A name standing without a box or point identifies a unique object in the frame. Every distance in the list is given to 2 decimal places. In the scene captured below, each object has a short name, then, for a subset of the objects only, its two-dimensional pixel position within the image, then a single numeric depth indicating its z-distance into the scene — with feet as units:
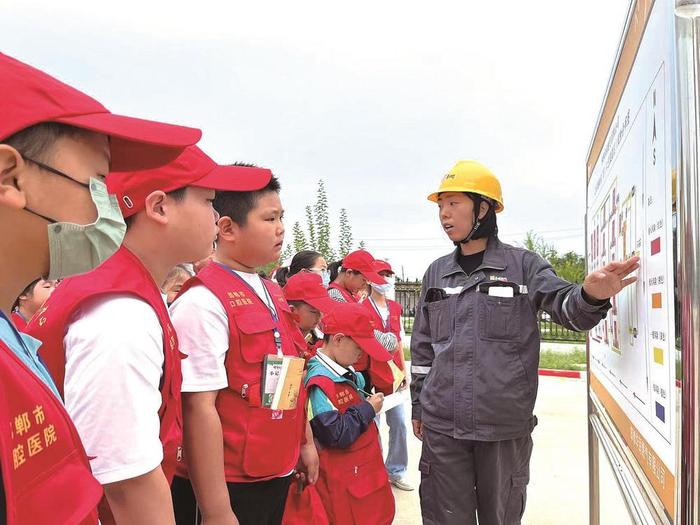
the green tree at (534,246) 77.92
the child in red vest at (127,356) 3.86
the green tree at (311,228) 37.21
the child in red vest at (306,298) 10.67
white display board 3.45
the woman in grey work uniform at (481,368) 8.26
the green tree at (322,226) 36.81
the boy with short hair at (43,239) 2.57
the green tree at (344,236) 40.78
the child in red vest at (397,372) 13.98
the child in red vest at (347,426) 8.14
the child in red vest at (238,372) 5.67
